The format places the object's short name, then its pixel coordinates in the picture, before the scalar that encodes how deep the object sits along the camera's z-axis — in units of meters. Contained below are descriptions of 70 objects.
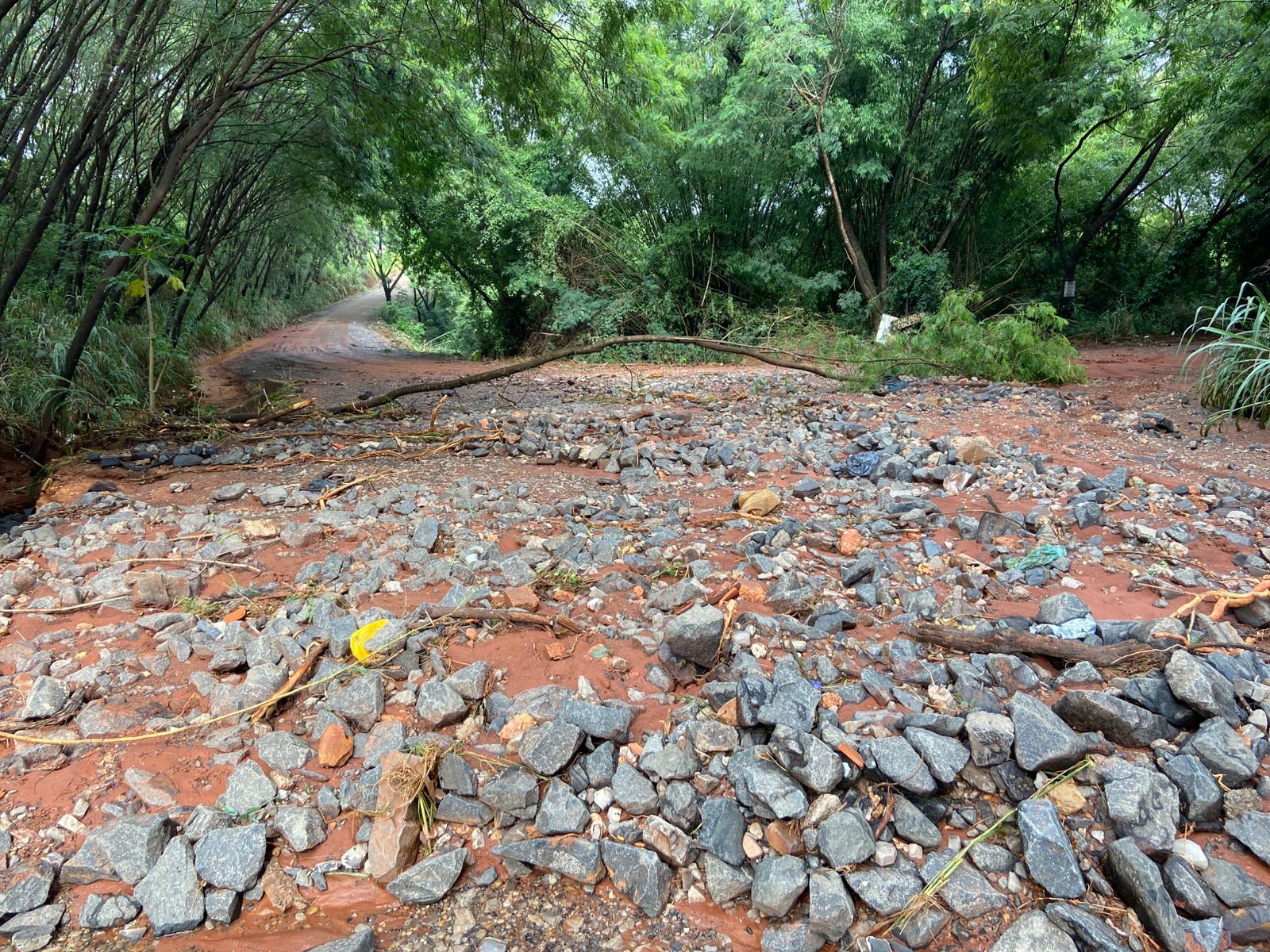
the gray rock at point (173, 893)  1.28
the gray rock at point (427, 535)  2.65
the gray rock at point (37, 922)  1.23
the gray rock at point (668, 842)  1.37
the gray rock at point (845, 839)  1.31
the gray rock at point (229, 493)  3.27
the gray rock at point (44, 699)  1.71
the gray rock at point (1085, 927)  1.14
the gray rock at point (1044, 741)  1.44
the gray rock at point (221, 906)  1.28
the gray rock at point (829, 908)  1.22
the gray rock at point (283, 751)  1.59
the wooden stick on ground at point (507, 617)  2.06
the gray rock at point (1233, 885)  1.19
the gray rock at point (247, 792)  1.48
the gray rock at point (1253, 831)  1.26
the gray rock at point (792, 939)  1.21
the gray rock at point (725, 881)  1.31
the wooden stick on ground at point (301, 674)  1.74
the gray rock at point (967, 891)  1.24
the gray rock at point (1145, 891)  1.14
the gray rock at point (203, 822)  1.41
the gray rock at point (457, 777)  1.51
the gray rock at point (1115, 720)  1.50
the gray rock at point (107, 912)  1.27
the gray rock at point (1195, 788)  1.34
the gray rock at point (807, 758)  1.43
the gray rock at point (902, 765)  1.42
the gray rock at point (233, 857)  1.33
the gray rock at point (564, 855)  1.35
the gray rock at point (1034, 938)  1.15
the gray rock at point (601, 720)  1.61
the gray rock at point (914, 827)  1.36
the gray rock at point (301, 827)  1.42
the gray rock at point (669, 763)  1.51
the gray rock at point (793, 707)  1.58
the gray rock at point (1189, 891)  1.17
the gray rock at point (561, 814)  1.43
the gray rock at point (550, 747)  1.53
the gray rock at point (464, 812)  1.46
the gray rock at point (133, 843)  1.34
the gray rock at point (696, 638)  1.85
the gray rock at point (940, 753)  1.44
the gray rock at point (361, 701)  1.71
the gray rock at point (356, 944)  1.21
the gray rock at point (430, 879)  1.33
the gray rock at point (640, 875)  1.31
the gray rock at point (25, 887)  1.27
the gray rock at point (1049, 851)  1.24
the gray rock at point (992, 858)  1.30
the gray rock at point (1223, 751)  1.40
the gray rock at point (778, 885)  1.26
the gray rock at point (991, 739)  1.48
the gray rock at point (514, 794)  1.47
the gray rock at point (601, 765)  1.52
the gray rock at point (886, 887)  1.24
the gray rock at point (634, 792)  1.46
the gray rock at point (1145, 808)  1.29
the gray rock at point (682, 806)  1.43
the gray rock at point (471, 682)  1.76
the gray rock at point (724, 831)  1.36
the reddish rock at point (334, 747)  1.60
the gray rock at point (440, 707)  1.69
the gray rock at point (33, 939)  1.21
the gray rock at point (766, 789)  1.40
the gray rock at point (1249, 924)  1.14
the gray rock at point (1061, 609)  1.96
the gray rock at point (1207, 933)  1.13
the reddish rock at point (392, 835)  1.37
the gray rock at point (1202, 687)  1.53
